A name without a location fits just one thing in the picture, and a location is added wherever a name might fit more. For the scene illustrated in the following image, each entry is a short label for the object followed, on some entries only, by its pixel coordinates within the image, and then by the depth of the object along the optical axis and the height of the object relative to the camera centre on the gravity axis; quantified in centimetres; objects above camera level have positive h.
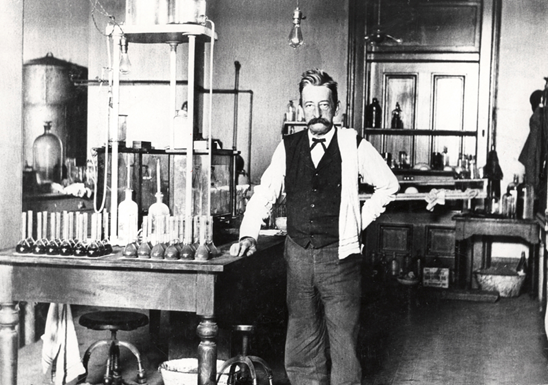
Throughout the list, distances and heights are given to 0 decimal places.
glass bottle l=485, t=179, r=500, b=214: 913 -46
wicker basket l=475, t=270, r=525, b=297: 864 -144
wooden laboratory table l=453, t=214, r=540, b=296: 852 -89
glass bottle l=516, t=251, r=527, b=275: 883 -128
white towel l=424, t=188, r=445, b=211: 855 -47
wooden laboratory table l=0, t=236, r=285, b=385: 375 -69
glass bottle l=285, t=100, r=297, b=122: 942 +52
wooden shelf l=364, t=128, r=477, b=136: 949 +31
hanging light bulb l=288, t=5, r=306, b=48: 770 +124
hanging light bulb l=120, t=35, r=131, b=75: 436 +56
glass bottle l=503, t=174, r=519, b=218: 888 -50
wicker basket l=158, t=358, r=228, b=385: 439 -132
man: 384 -36
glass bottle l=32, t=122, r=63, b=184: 770 -8
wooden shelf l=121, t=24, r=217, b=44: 429 +69
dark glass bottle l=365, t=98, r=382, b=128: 960 +52
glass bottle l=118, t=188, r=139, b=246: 440 -42
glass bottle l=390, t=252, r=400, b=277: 914 -136
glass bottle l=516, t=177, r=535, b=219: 873 -54
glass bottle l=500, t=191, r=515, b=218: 888 -56
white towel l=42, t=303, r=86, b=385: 460 -122
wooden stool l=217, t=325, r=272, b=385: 433 -123
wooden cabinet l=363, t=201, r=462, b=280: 948 -97
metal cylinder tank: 774 +51
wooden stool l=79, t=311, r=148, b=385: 459 -108
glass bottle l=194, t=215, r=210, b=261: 385 -51
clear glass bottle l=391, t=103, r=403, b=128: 956 +49
